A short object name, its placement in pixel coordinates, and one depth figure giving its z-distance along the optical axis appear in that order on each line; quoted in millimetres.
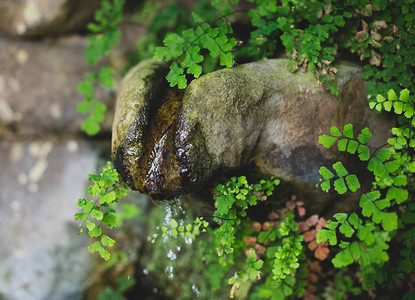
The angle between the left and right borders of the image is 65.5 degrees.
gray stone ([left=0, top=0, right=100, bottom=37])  3934
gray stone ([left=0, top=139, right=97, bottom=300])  3760
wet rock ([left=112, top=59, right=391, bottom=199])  2137
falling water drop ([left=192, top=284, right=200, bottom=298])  3356
